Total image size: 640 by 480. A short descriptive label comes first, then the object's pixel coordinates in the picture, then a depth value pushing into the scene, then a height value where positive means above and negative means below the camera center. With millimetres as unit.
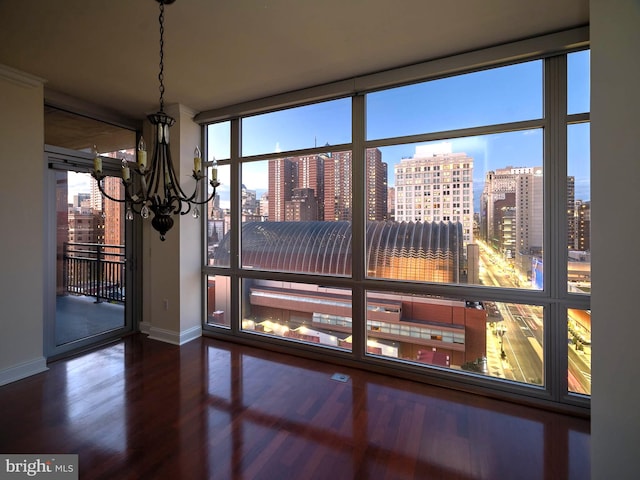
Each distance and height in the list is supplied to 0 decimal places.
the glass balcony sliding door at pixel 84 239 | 3326 -13
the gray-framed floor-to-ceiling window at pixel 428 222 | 2434 +162
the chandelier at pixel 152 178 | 1744 +386
